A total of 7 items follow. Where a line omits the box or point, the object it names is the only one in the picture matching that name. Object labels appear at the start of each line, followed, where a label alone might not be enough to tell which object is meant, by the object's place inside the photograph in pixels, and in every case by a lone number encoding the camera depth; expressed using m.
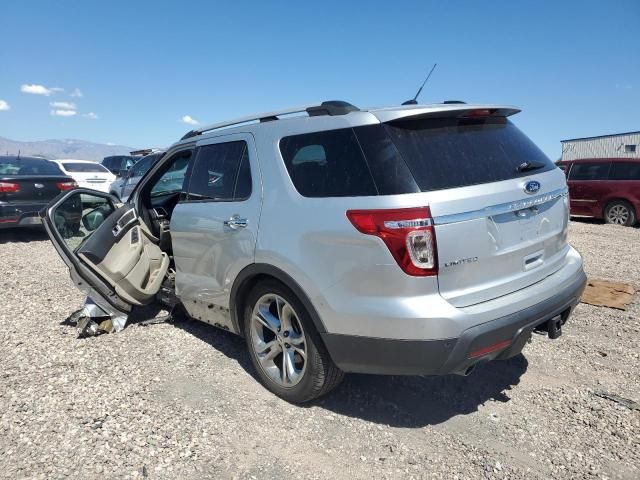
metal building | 35.16
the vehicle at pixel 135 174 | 11.84
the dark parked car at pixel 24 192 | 8.14
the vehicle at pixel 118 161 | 19.90
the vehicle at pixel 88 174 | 14.14
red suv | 11.73
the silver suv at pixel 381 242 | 2.35
